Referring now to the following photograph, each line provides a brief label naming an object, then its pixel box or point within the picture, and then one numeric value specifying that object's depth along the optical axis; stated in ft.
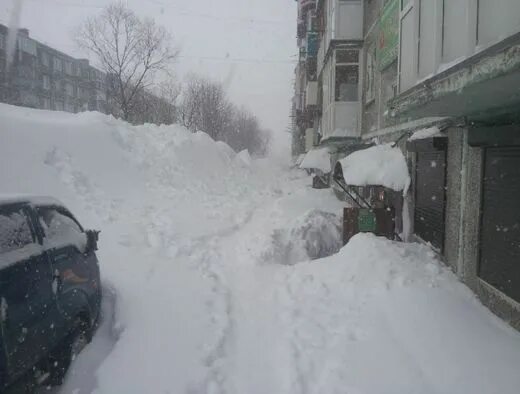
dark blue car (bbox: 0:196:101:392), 9.08
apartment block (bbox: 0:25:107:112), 127.95
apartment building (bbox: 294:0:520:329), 9.93
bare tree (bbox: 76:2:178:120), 99.91
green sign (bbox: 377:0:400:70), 28.71
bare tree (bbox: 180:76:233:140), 142.92
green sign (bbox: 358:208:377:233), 25.04
